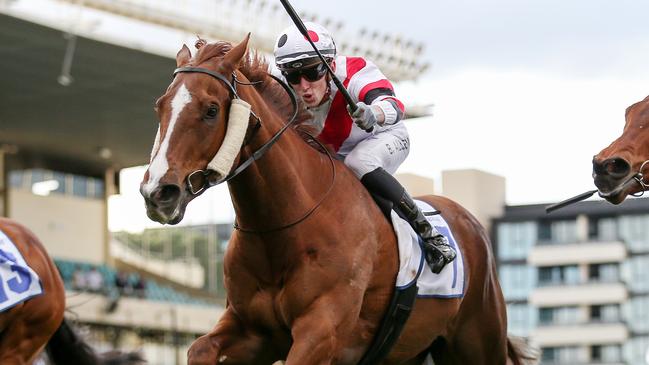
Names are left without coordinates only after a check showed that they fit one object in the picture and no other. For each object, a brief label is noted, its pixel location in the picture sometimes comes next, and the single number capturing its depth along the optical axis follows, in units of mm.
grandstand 26203
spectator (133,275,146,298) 32500
